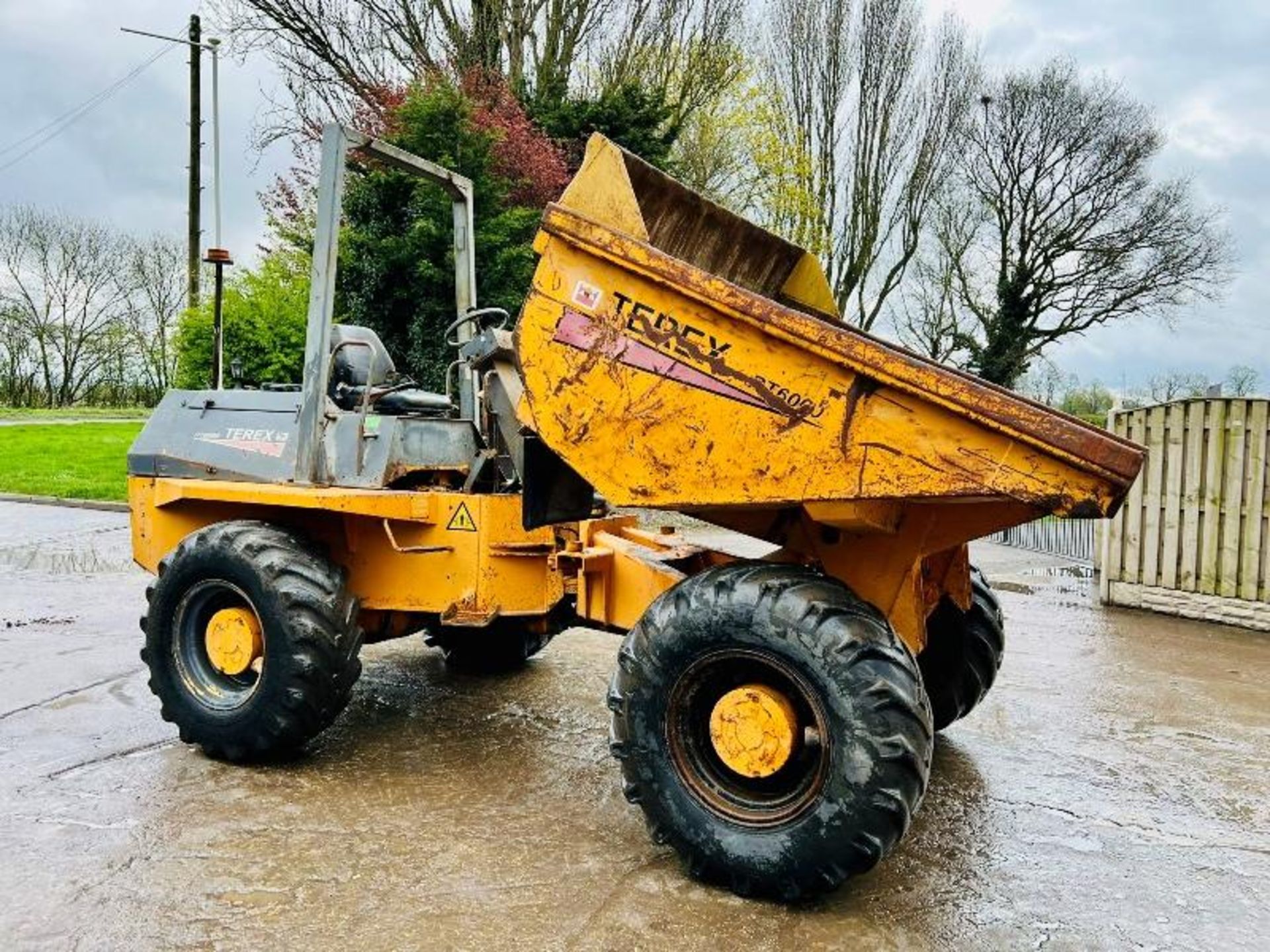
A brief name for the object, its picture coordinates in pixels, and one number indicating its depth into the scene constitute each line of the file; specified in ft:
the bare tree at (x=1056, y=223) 89.92
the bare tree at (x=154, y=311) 121.70
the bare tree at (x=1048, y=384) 84.41
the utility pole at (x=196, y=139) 73.05
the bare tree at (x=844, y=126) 82.12
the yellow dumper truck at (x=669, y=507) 10.04
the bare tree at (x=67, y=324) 119.55
